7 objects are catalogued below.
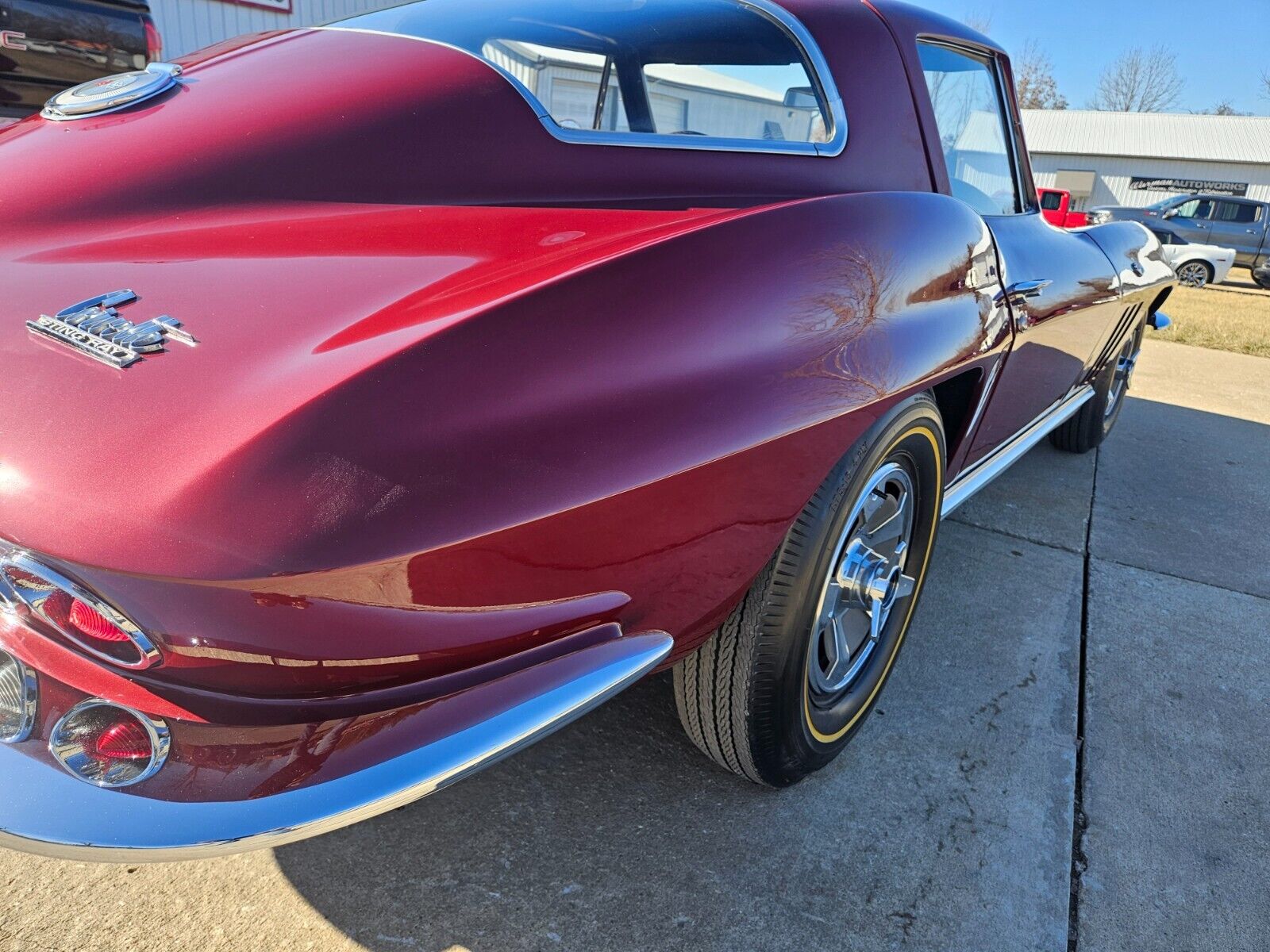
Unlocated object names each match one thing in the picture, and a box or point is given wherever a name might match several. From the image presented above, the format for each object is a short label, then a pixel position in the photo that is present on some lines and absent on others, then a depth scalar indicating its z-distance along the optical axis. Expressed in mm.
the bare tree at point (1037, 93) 58125
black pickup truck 4992
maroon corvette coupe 1075
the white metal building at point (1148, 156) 33969
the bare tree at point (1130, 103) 56469
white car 16266
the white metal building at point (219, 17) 8008
